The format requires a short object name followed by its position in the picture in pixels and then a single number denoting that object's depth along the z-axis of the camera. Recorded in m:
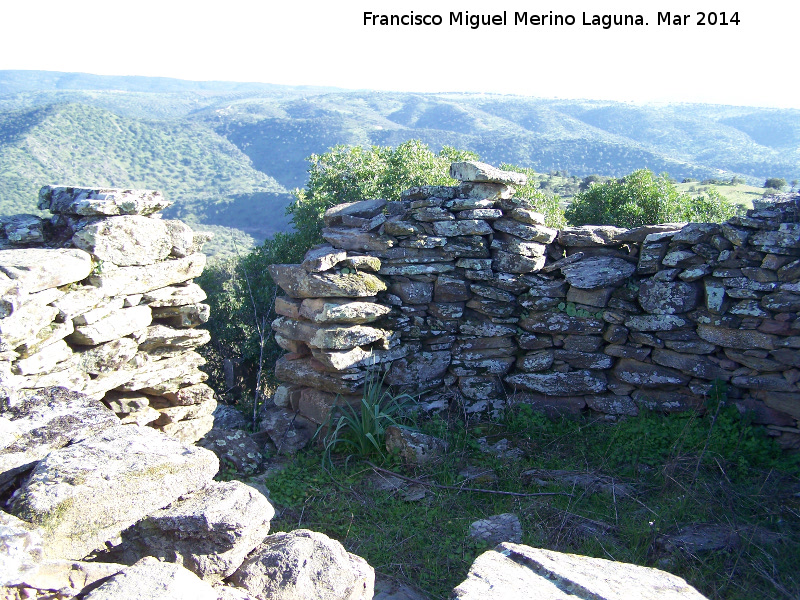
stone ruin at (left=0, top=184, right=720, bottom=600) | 2.81
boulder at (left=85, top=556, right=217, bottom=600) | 2.34
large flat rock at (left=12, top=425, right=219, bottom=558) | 2.78
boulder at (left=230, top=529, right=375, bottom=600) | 2.93
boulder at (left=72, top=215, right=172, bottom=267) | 5.93
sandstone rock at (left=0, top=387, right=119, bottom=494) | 3.19
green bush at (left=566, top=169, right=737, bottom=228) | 9.62
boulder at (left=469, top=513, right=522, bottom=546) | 4.94
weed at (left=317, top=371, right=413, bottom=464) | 6.55
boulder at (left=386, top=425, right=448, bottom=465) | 6.24
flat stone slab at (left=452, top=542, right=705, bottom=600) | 2.79
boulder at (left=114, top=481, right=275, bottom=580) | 2.93
